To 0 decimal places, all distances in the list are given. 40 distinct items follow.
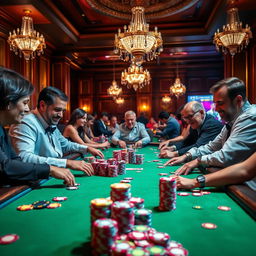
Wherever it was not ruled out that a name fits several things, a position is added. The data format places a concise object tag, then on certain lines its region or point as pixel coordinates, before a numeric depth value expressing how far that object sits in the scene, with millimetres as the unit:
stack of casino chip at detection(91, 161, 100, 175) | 2334
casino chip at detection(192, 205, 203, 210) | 1424
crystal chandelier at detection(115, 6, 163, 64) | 4570
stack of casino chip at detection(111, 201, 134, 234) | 1040
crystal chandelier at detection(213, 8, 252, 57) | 5141
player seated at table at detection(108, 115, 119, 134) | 9820
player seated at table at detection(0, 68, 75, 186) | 1741
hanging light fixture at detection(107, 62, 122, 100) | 10805
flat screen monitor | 12500
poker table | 989
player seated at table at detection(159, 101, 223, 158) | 3389
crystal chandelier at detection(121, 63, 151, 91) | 6961
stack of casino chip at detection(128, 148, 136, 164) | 3037
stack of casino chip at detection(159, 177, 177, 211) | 1385
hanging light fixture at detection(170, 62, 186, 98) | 10758
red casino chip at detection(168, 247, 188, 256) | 869
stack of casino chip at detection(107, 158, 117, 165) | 2455
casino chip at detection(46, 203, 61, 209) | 1430
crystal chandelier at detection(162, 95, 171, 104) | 12502
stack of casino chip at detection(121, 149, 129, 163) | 3064
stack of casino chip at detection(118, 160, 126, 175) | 2381
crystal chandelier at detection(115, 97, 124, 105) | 12653
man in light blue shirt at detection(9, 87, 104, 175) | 2283
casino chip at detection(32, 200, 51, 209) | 1424
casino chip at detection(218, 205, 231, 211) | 1405
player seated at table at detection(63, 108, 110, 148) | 4762
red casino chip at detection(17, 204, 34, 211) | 1399
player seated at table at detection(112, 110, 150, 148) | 5449
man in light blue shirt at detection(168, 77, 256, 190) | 2049
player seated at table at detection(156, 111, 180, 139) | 6352
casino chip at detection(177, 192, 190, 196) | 1679
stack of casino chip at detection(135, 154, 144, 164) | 3014
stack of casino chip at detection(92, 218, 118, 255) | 917
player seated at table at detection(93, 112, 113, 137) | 8078
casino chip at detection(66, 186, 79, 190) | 1851
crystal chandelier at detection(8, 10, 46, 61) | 5301
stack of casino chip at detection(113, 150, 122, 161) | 3057
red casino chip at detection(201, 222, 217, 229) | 1173
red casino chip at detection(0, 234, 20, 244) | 1025
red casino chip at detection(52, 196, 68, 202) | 1571
